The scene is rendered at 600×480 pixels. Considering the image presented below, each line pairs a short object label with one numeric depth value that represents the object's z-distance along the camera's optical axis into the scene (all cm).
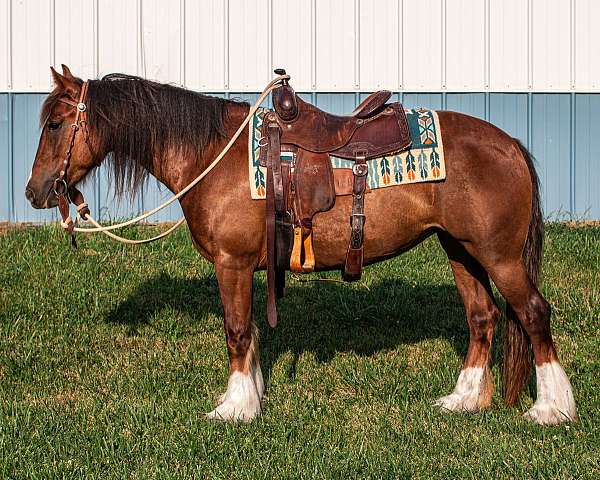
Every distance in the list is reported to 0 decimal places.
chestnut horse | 507
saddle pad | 505
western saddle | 502
